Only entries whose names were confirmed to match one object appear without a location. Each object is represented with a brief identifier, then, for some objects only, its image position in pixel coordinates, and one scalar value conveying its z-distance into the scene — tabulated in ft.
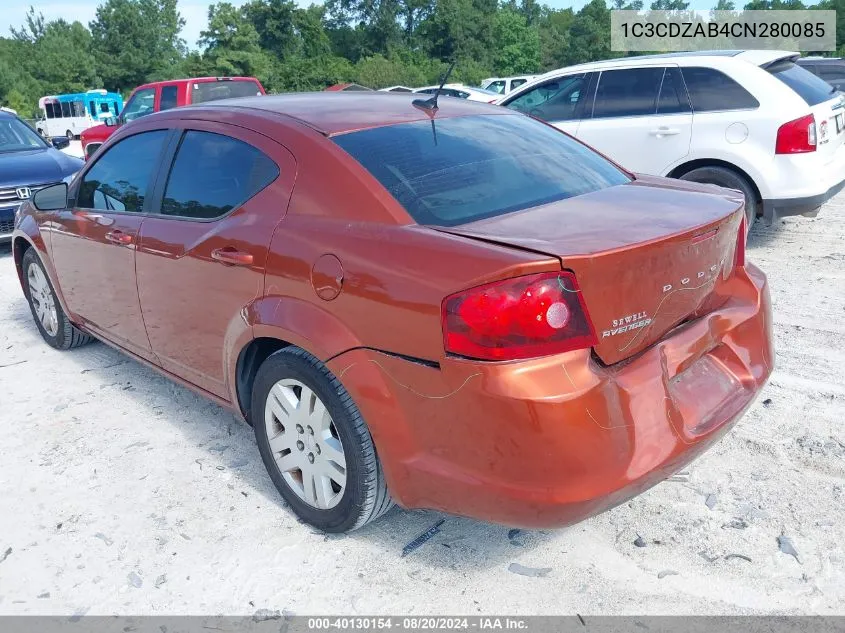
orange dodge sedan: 7.13
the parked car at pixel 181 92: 42.73
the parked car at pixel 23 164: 25.90
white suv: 20.04
